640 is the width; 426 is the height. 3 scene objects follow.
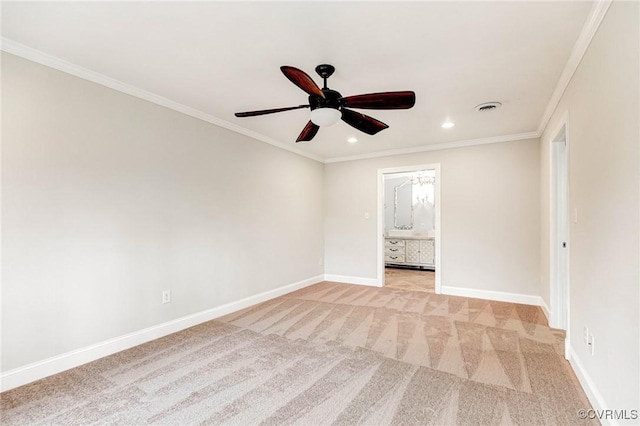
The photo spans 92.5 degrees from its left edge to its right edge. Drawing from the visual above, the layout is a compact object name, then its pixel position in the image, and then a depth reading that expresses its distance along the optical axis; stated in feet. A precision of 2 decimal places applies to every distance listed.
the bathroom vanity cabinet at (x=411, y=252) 22.71
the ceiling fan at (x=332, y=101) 6.54
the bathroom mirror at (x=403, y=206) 25.77
